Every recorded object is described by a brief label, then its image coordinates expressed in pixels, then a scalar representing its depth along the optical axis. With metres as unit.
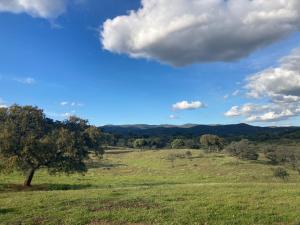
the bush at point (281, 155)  62.80
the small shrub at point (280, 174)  39.76
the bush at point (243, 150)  62.59
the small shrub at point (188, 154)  66.53
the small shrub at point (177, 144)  100.26
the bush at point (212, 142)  87.42
